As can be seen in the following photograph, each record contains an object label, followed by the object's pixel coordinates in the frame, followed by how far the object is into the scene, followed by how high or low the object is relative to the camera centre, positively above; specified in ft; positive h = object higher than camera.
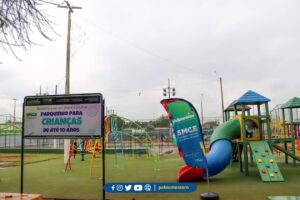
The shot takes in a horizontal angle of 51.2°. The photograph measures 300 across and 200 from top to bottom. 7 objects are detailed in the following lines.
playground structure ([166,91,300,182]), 29.58 -1.28
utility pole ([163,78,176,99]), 111.01 +14.89
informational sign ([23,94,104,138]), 21.70 +1.34
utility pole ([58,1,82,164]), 44.60 +10.15
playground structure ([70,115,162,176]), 44.89 -2.04
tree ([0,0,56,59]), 13.17 +5.12
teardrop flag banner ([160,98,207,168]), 24.93 +0.26
